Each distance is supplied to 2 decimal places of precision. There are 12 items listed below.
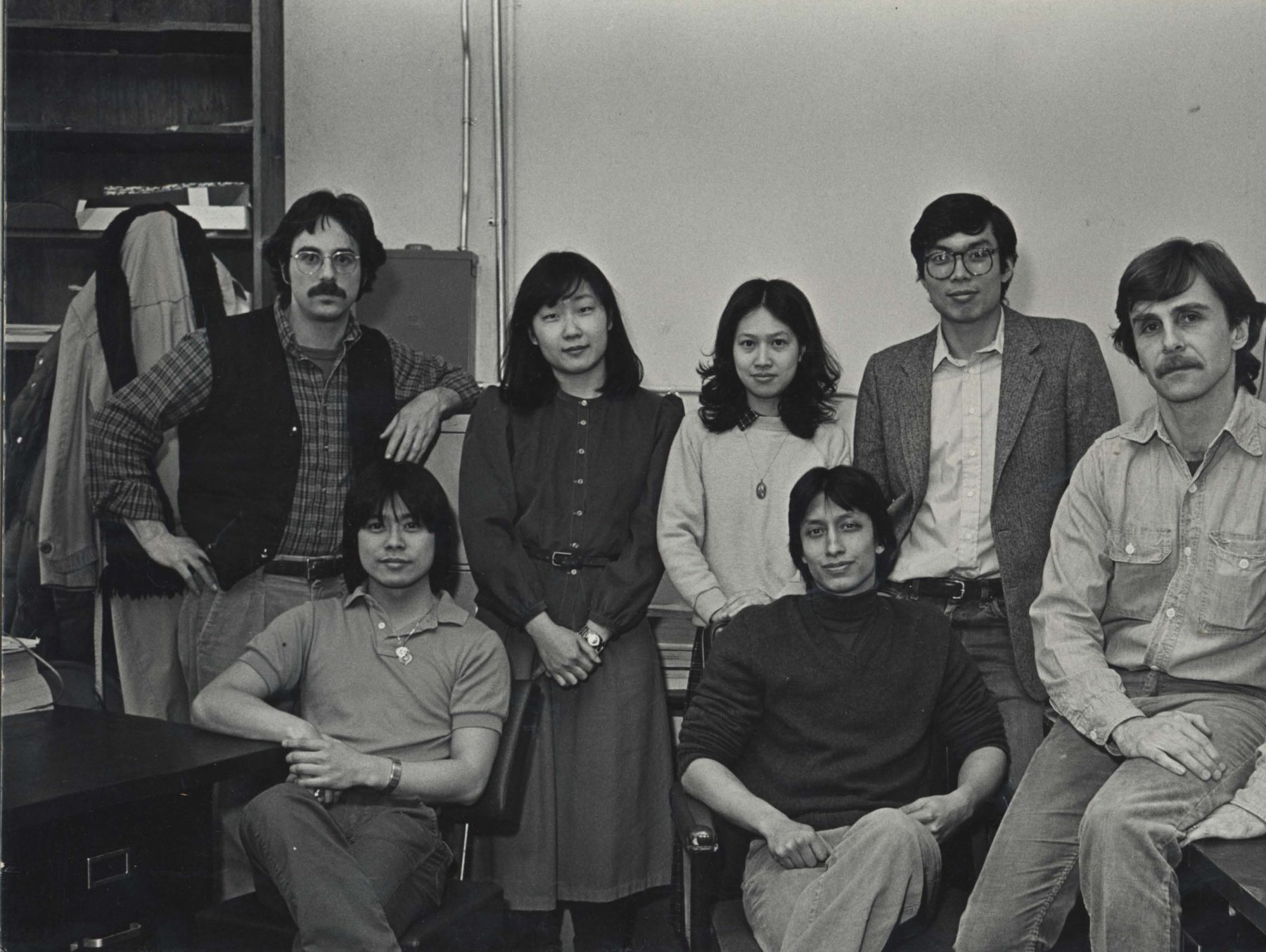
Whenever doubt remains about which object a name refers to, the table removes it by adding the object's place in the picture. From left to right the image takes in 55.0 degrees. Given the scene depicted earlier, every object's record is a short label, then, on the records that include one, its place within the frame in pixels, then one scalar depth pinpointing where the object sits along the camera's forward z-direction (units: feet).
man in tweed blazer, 7.99
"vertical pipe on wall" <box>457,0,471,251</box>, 8.80
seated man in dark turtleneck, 6.89
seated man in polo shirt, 6.50
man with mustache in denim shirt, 6.31
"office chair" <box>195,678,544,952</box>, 6.44
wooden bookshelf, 7.30
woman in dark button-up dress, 8.18
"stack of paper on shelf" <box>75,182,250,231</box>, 9.62
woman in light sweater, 8.28
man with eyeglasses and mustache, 8.35
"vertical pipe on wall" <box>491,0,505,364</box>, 9.00
